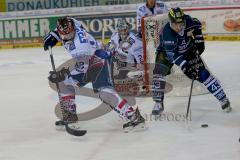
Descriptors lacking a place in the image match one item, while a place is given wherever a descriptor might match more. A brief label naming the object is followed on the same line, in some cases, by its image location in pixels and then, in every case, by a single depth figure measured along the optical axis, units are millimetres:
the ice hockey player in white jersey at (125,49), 14102
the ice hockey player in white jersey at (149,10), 14031
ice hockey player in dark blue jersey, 10125
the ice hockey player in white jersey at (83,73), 9344
